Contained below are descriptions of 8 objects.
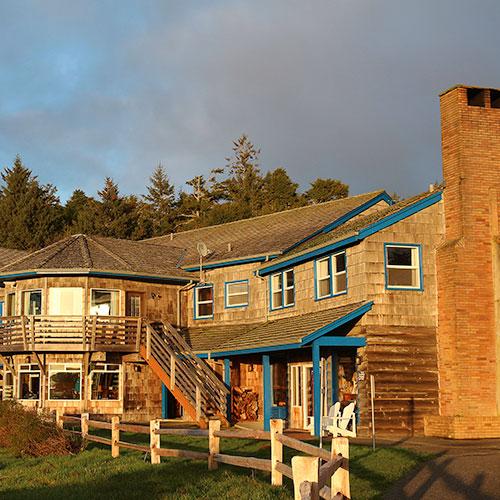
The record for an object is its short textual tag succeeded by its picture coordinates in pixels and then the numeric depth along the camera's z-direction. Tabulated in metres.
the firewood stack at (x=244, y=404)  30.45
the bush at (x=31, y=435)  19.11
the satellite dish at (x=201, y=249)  33.03
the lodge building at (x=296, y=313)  24.16
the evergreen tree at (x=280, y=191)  71.88
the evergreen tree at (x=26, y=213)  68.00
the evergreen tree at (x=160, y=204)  79.44
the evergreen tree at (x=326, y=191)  69.00
